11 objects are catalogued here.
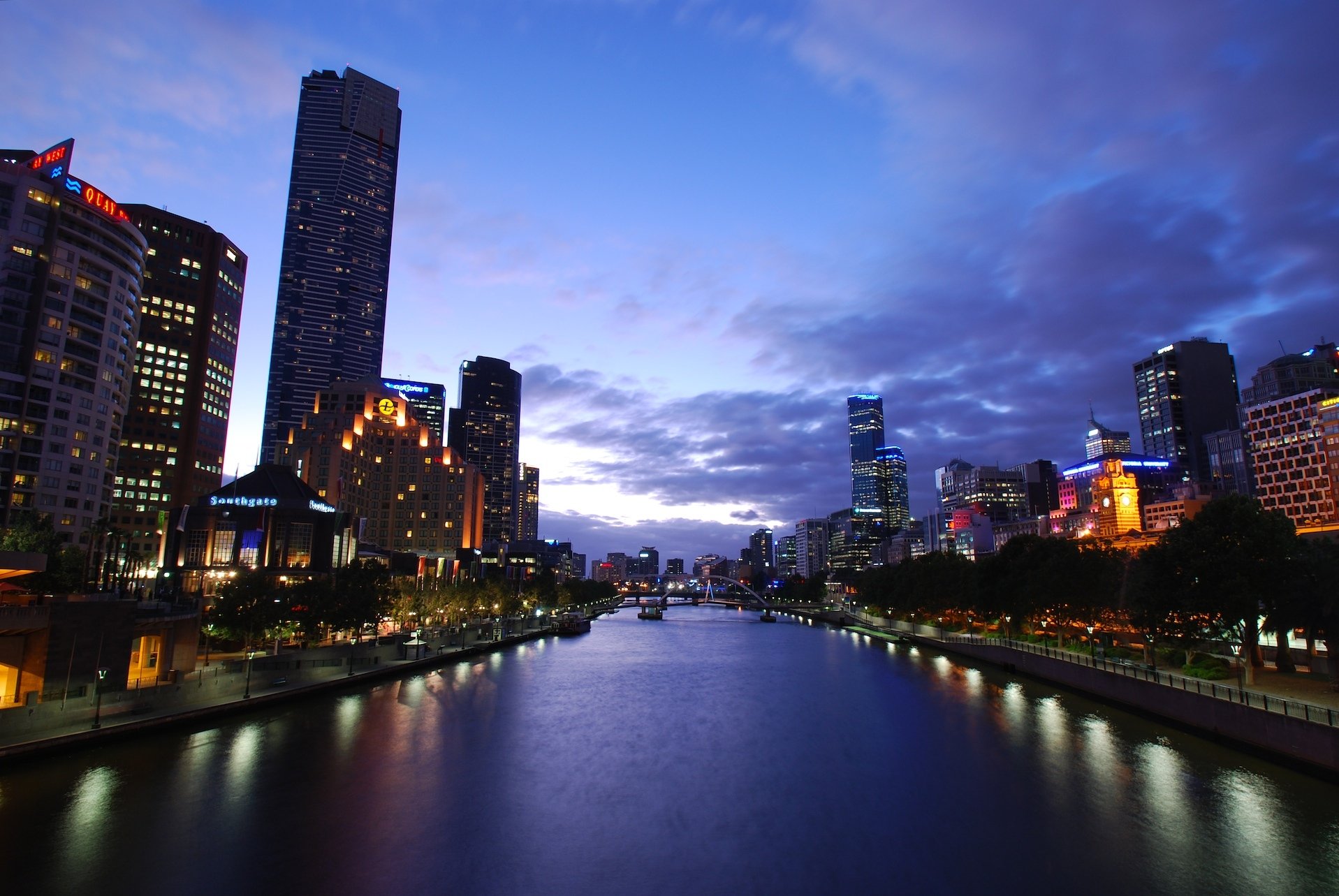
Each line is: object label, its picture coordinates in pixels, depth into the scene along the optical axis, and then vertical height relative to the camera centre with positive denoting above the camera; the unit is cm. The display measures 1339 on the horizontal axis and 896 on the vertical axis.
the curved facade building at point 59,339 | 9894 +3342
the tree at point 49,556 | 5888 +237
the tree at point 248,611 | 6450 -247
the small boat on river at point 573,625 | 14775 -841
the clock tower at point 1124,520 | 19725 +1646
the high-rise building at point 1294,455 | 16800 +2984
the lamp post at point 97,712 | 3925 -685
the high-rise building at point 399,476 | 17575 +2562
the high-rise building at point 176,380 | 16025 +4535
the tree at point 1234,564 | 4825 +126
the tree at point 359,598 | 7438 -149
